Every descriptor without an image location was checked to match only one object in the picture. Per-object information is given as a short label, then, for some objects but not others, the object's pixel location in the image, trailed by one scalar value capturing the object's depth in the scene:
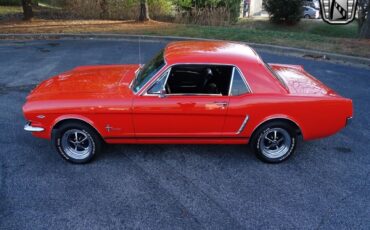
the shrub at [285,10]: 22.69
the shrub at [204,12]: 16.56
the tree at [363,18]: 12.66
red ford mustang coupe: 4.14
